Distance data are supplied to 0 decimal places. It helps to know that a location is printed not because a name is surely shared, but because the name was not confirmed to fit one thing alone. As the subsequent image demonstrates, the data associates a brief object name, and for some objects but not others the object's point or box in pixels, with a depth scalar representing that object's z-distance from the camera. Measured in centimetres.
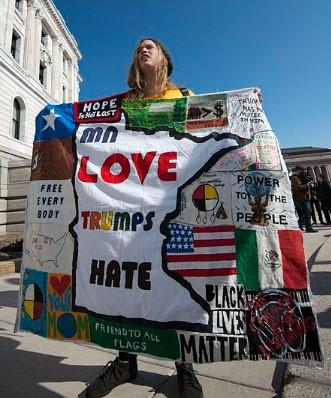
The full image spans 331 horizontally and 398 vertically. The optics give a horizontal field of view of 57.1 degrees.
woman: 162
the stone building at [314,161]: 5538
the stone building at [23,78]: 1067
